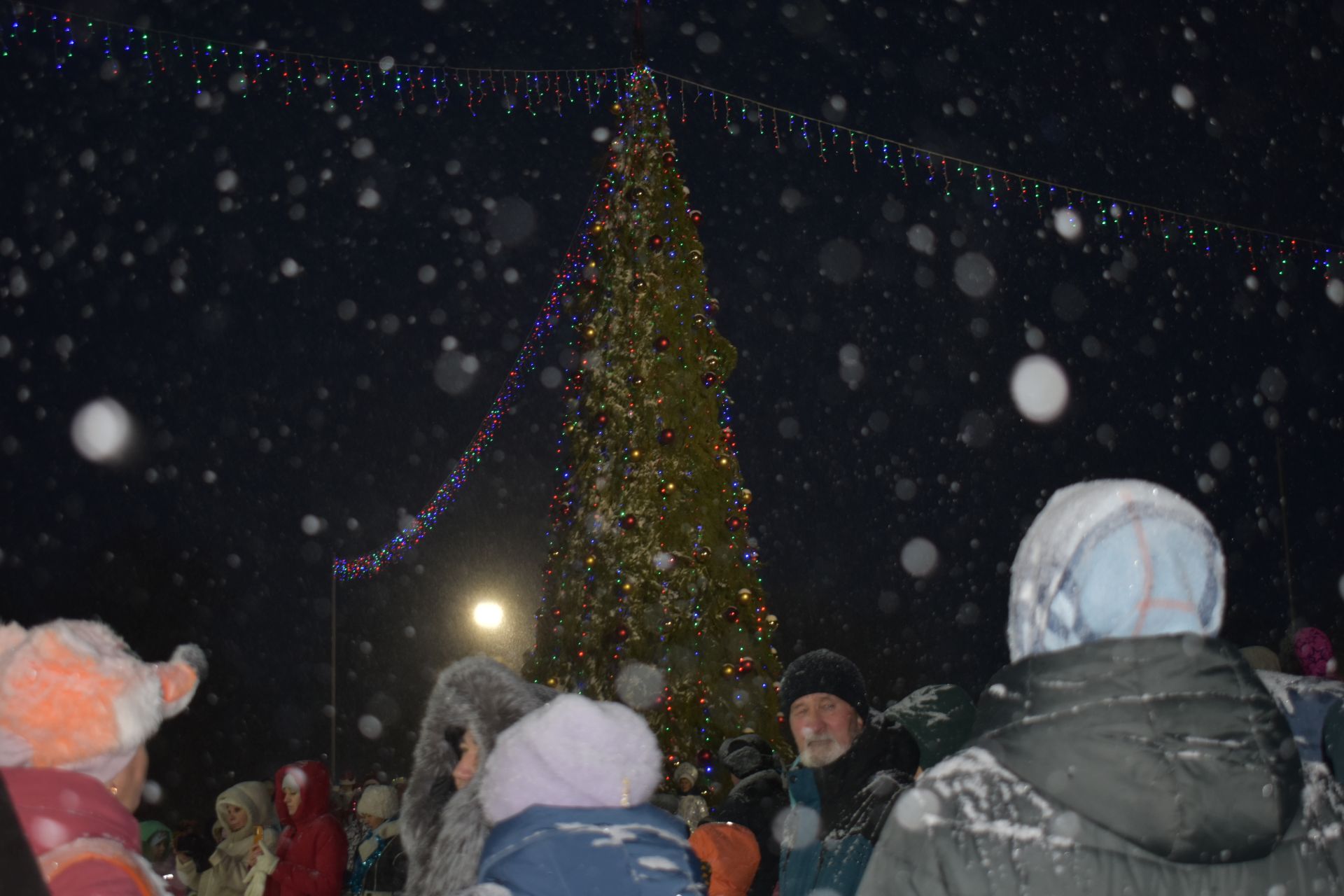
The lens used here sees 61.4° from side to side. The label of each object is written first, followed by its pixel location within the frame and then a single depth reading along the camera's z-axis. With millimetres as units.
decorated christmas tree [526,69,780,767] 9688
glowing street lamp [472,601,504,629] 16516
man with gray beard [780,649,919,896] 3506
